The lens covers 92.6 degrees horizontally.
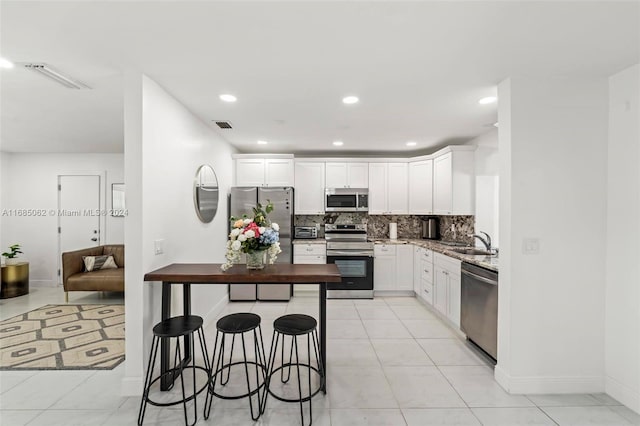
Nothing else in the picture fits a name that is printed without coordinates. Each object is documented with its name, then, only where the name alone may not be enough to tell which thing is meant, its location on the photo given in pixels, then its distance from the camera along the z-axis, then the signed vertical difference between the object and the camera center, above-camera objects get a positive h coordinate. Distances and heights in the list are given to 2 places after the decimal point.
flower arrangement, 2.46 -0.24
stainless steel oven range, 4.98 -0.90
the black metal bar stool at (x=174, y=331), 2.07 -0.85
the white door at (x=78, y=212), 5.77 -0.04
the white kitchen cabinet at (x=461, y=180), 4.46 +0.46
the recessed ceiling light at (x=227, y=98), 2.88 +1.09
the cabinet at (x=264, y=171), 5.15 +0.67
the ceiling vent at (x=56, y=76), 2.28 +1.07
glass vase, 2.53 -0.41
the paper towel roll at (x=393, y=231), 5.54 -0.36
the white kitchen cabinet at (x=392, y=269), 5.07 -0.96
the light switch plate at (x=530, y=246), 2.44 -0.28
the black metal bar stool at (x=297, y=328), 2.15 -0.85
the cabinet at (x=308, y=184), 5.35 +0.47
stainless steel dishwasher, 2.75 -0.94
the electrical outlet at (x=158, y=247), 2.57 -0.31
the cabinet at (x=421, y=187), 5.05 +0.41
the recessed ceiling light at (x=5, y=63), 2.19 +1.07
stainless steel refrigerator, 4.80 -0.07
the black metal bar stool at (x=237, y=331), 2.16 -0.86
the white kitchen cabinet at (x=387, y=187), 5.36 +0.42
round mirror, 3.51 +0.21
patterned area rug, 2.93 -1.46
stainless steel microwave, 5.28 +0.20
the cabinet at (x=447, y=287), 3.55 -0.94
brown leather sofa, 4.66 -1.04
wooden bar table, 2.35 -0.52
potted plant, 5.09 -0.77
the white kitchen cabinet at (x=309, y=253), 5.06 -0.70
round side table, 5.02 -1.16
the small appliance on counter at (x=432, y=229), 5.36 -0.31
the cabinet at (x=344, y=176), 5.35 +0.61
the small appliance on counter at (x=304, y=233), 5.35 -0.39
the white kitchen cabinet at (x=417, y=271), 4.83 -0.96
